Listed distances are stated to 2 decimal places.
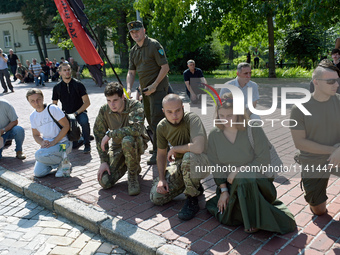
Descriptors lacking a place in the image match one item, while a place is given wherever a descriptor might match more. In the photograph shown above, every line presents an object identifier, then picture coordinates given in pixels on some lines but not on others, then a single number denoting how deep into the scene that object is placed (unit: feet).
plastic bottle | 17.37
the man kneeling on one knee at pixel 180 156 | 12.48
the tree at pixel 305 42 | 69.16
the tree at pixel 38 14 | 123.85
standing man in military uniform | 18.15
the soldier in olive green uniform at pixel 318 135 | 11.21
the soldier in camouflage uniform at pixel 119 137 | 15.05
